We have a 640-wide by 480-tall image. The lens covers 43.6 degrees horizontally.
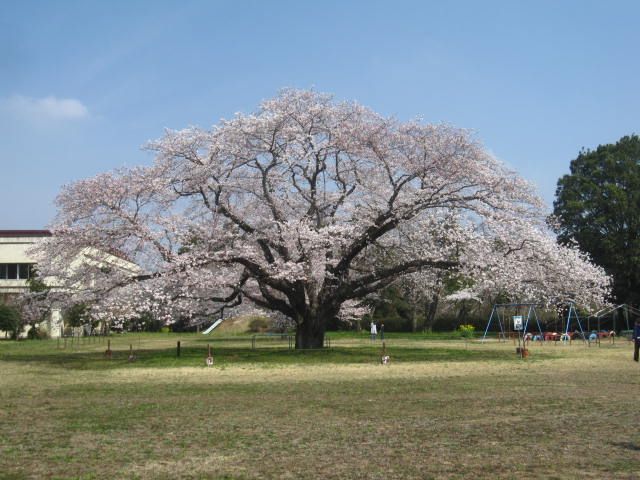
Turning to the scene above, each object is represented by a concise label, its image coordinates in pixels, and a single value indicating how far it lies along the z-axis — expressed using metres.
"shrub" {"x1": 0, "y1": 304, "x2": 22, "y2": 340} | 49.19
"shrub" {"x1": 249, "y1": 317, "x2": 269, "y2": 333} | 65.54
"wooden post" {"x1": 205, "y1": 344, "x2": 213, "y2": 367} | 23.24
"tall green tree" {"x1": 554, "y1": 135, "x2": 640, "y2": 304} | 50.12
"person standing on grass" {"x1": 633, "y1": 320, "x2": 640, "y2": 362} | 23.24
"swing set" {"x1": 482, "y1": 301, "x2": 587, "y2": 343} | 41.31
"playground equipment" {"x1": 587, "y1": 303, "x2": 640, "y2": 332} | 41.97
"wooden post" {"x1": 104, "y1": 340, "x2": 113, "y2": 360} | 28.11
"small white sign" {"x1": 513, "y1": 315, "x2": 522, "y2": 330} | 36.94
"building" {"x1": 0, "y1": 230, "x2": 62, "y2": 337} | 57.41
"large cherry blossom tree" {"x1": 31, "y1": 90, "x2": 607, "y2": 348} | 25.59
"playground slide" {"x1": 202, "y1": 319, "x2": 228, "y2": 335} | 65.94
